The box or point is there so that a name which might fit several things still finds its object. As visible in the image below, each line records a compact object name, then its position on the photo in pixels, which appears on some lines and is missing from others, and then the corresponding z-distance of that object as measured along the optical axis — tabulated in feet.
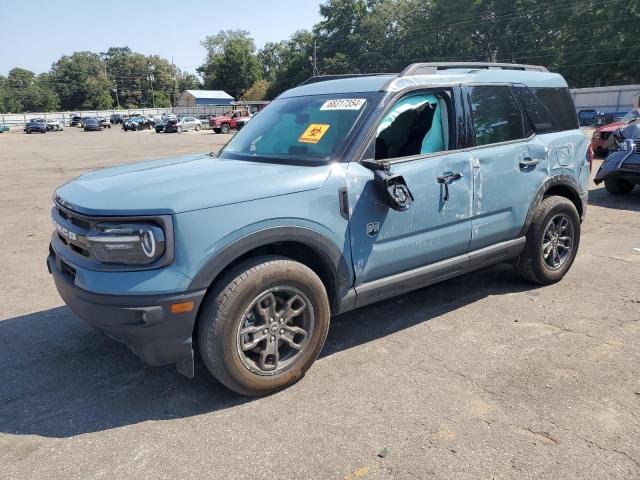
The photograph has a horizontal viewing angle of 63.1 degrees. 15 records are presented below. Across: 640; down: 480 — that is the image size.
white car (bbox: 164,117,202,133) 153.17
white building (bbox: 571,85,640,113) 133.59
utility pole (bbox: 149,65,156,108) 405.80
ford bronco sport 8.96
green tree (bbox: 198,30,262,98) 349.41
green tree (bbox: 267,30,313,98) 265.75
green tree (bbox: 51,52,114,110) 392.88
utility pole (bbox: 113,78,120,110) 420.48
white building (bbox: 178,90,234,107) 287.48
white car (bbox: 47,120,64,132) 192.39
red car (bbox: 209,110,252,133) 139.74
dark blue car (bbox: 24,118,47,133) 182.60
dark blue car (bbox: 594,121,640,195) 27.73
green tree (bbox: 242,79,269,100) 305.94
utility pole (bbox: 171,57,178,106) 440.86
